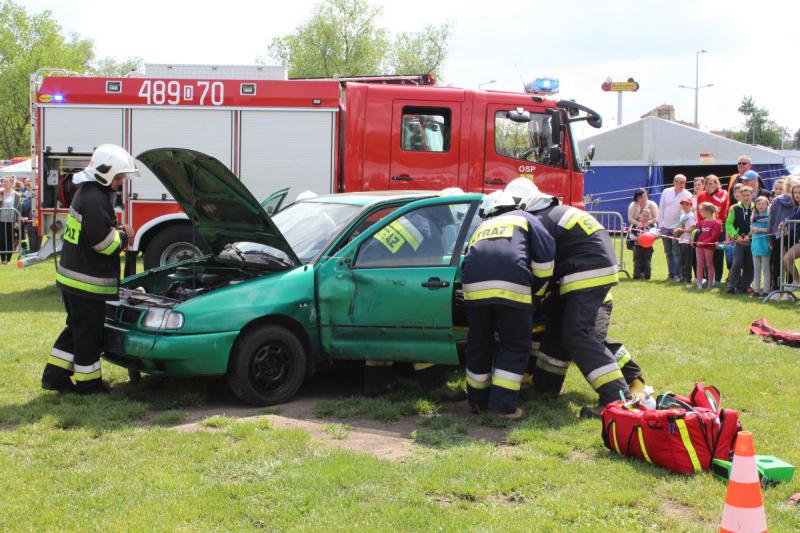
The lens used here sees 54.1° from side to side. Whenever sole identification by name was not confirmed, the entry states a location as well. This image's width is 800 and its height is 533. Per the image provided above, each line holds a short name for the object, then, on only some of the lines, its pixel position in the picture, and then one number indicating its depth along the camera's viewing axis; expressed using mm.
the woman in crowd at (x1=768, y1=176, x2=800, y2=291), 10562
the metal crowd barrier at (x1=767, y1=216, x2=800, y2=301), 10383
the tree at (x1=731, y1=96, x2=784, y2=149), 75125
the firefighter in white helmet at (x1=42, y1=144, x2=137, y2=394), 5867
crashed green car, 5570
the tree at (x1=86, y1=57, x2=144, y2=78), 62938
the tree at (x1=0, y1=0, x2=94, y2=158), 45594
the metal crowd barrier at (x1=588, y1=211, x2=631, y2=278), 14368
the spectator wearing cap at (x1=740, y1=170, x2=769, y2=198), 11828
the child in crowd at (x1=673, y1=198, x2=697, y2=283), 12785
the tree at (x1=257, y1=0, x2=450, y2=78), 44219
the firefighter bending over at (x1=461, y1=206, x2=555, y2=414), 5289
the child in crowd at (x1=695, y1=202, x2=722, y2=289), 12133
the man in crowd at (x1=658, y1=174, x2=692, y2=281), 13320
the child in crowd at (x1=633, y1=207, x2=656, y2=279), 13453
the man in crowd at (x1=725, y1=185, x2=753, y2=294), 11383
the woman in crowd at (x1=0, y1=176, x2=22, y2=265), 16500
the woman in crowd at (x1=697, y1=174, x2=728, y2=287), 12812
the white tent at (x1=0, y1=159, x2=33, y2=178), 28969
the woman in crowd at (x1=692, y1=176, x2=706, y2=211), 13453
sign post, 40281
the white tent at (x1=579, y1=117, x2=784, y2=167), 26267
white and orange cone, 3111
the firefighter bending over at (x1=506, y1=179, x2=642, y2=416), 5414
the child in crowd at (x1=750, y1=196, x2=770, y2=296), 10883
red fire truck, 10156
